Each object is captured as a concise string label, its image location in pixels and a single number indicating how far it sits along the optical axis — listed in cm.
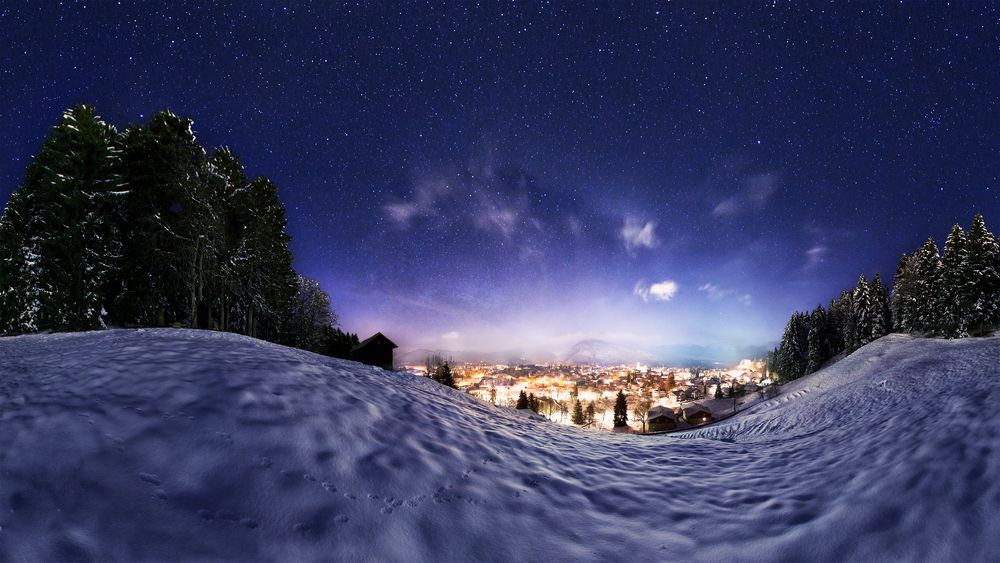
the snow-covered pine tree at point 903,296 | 4403
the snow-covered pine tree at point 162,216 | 2152
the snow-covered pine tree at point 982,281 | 3434
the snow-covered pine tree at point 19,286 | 1802
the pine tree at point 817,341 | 5851
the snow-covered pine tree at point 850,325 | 5385
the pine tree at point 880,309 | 5038
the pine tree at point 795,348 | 6183
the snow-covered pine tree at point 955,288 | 3506
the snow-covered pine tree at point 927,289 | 3934
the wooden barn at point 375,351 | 3653
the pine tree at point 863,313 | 5156
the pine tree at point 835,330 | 6184
